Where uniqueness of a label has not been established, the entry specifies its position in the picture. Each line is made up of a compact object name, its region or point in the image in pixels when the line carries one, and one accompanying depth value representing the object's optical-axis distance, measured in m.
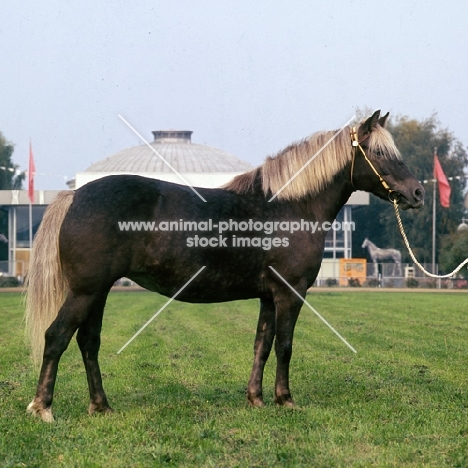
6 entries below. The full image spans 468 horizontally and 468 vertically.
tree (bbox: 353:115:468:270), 68.00
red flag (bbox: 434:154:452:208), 46.91
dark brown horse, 6.87
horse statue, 59.81
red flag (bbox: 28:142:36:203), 44.81
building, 57.44
